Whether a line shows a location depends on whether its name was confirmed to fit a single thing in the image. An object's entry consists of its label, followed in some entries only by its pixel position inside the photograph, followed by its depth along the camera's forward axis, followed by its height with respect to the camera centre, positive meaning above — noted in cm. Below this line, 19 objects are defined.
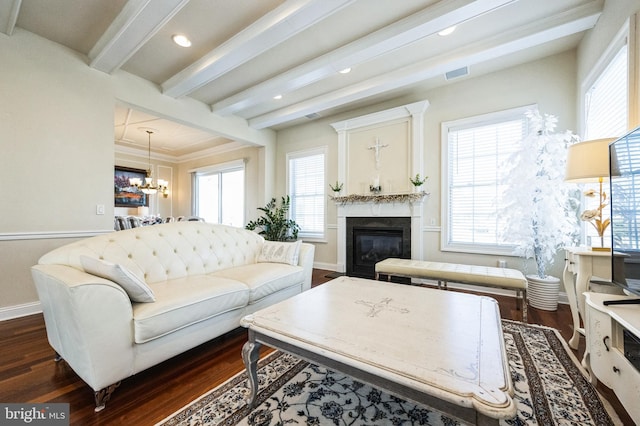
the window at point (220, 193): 643 +49
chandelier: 602 +67
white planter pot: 284 -90
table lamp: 182 +34
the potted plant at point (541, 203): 278 +10
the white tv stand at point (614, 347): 109 -68
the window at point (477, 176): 345 +51
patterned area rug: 130 -106
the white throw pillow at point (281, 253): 294 -49
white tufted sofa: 137 -60
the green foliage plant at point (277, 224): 533 -26
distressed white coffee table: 89 -61
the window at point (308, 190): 523 +45
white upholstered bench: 254 -69
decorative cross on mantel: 441 +110
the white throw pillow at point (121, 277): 151 -39
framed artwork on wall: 648 +56
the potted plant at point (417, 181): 394 +47
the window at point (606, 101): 203 +101
